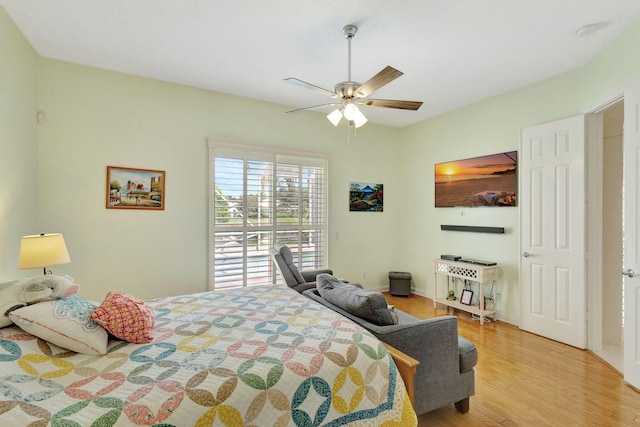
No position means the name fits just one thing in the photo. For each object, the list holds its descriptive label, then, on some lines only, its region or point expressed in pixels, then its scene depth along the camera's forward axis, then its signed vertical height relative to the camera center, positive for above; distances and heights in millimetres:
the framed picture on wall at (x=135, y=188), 3406 +294
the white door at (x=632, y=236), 2404 -164
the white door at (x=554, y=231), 3172 -179
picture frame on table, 4082 -1129
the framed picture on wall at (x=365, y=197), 5055 +302
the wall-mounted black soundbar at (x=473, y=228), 3958 -196
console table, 3805 -824
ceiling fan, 2331 +996
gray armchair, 3395 -658
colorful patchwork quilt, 1101 -701
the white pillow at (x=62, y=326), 1405 -545
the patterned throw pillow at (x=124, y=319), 1565 -570
